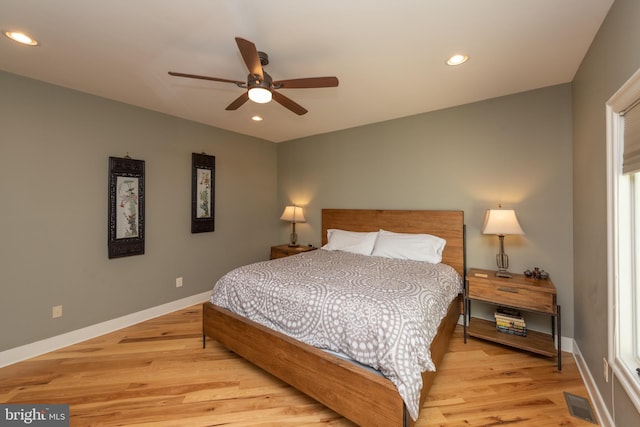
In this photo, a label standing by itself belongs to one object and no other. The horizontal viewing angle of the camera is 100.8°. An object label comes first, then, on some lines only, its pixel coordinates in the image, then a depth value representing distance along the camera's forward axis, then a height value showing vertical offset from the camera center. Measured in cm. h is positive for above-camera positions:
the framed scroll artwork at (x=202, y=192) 368 +33
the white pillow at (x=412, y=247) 298 -37
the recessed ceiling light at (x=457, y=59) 206 +124
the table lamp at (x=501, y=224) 249 -8
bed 146 -100
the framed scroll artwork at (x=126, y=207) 292 +9
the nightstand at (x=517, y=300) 224 -76
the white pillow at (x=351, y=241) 337 -34
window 142 -13
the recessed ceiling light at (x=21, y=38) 181 +124
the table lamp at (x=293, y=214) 431 +2
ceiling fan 169 +93
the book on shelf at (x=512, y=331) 251 -111
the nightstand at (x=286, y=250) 410 -55
